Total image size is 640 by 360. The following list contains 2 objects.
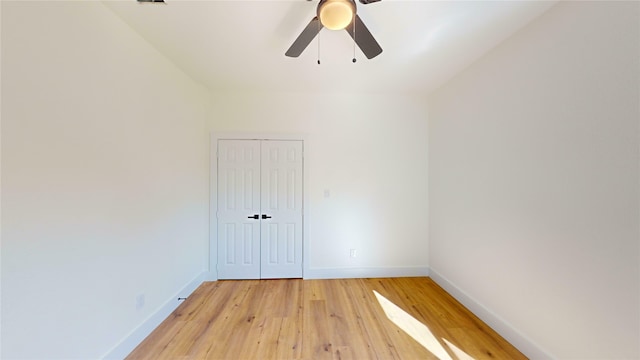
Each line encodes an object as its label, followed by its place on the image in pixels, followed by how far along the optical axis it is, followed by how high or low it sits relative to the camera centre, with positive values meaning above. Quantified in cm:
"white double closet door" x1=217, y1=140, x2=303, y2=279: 327 -39
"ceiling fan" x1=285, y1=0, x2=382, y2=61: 138 +105
